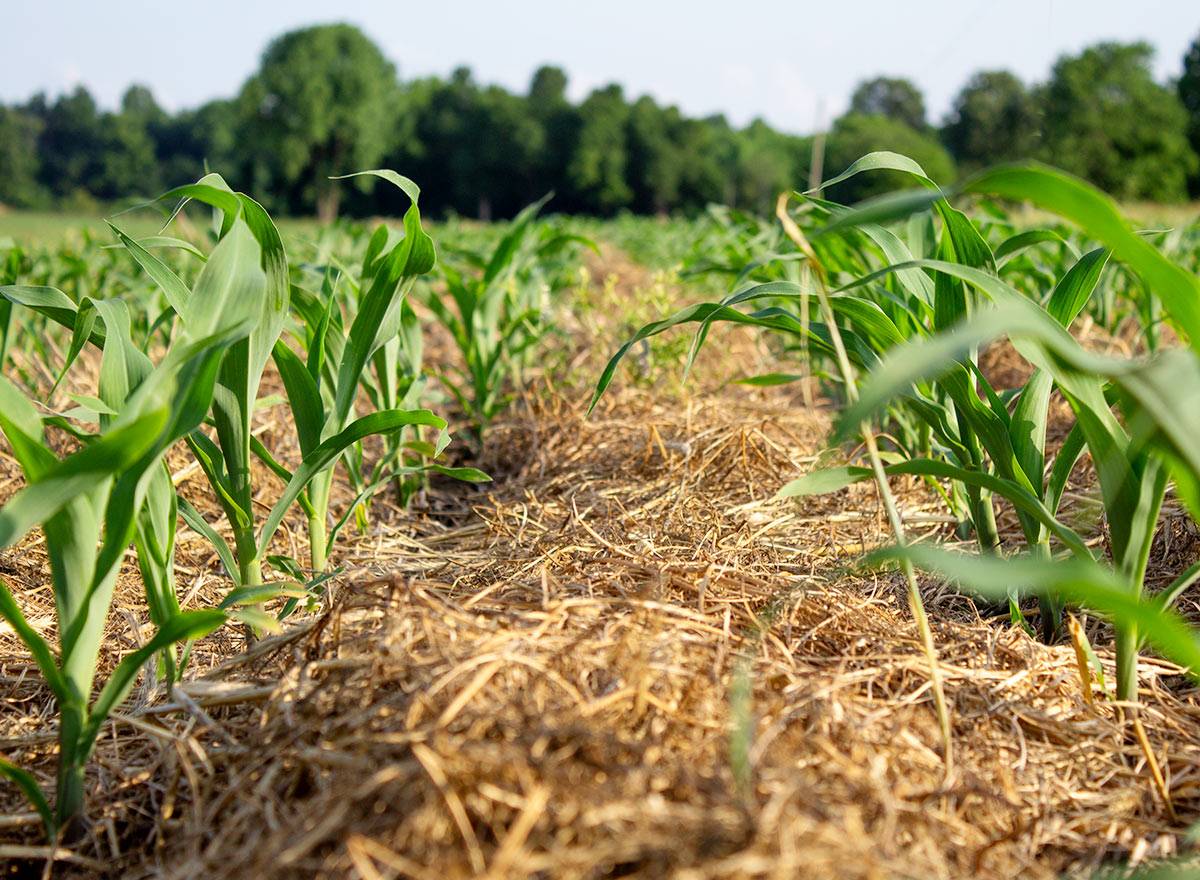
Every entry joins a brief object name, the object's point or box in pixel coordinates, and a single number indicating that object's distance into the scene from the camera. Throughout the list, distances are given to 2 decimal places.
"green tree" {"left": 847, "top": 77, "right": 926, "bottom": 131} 56.66
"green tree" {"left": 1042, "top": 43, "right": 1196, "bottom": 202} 34.06
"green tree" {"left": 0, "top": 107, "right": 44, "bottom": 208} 51.76
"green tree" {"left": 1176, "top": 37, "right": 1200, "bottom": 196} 35.97
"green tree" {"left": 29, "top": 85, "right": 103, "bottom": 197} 60.06
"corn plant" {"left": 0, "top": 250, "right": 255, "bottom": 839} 0.91
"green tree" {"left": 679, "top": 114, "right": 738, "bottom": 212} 49.44
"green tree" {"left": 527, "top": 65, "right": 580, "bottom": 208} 49.38
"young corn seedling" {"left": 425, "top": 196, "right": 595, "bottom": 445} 2.61
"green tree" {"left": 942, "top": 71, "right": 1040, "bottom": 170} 41.04
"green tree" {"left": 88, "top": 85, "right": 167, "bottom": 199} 59.19
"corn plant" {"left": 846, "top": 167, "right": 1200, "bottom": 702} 0.66
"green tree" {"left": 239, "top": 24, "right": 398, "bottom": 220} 42.44
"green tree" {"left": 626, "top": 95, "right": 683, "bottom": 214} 48.62
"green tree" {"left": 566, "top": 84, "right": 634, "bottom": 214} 47.78
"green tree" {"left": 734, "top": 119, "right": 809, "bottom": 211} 43.66
